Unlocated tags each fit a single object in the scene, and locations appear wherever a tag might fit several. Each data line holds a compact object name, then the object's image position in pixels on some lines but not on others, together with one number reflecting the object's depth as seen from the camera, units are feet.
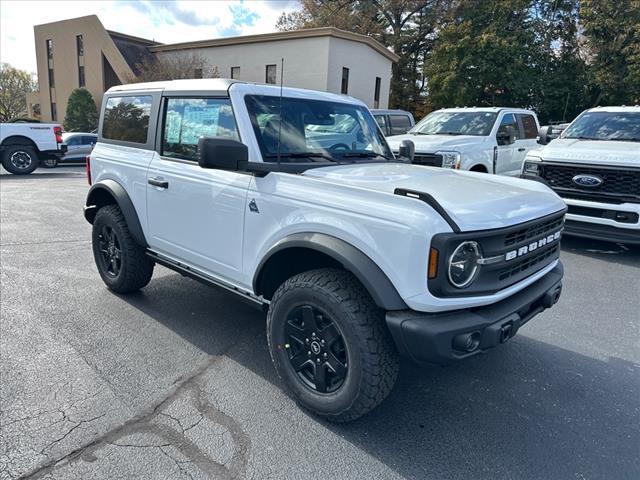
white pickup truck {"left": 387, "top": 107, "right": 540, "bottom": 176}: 25.05
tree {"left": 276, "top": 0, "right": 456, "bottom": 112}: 110.73
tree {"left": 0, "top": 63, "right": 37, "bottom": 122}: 150.41
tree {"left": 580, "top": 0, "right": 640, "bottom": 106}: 85.81
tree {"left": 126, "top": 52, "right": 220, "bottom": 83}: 83.87
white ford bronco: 7.70
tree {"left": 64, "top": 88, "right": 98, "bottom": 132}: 95.49
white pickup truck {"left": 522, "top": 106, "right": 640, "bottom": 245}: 19.48
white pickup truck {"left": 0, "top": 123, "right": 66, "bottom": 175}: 45.42
